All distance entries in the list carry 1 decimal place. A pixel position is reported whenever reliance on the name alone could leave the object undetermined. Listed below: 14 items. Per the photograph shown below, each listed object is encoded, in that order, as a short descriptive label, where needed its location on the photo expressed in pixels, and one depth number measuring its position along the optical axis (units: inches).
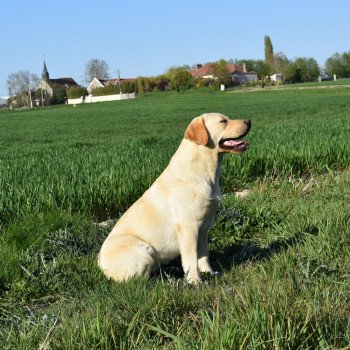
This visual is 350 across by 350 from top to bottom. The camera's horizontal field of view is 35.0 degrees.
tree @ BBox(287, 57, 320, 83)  4837.6
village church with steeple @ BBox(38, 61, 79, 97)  5528.5
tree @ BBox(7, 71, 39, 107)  5570.9
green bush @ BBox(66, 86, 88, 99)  4601.4
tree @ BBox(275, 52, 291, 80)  4847.4
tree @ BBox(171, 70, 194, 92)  4079.7
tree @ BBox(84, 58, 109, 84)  5940.0
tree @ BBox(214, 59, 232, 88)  4300.7
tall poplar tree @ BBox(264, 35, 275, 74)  5693.9
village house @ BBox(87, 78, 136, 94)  5701.3
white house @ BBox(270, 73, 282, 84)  4948.6
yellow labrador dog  185.9
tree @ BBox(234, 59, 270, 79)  5310.0
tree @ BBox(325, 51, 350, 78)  5089.1
